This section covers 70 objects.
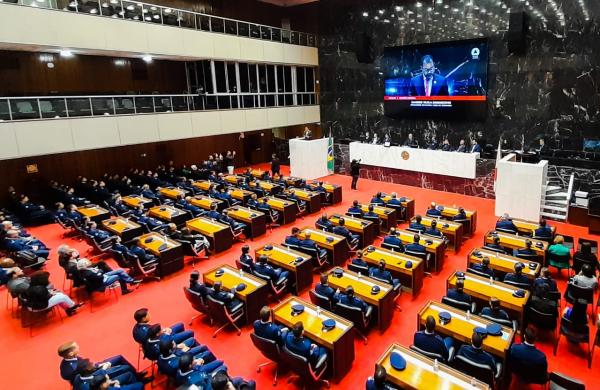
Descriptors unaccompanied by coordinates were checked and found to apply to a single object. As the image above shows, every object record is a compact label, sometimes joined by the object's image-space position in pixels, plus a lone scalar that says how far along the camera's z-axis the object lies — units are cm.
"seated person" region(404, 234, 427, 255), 892
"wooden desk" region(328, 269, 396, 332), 697
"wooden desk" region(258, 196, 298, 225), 1312
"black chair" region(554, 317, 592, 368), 616
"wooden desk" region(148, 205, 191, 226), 1246
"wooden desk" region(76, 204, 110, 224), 1262
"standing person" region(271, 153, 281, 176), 1931
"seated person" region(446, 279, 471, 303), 662
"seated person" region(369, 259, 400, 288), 761
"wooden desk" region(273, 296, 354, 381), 579
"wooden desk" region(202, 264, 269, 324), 738
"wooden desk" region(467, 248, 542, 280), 770
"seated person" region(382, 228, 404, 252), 916
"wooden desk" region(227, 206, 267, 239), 1207
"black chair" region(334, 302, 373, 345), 660
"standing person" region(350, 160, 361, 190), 1719
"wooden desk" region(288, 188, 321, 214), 1422
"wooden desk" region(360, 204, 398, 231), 1189
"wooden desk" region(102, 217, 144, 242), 1112
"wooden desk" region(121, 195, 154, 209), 1408
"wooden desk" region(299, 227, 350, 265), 961
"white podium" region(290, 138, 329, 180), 1944
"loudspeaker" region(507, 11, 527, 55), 1595
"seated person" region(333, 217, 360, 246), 1036
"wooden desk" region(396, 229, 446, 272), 916
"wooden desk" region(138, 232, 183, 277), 958
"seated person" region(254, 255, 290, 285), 819
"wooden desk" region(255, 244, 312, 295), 844
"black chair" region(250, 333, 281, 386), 566
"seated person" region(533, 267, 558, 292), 680
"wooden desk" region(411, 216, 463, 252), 1043
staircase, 1290
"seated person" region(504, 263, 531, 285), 720
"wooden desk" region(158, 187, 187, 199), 1511
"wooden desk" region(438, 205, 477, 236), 1159
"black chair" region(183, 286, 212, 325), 721
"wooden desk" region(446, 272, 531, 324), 659
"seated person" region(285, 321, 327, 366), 551
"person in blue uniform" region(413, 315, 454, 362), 548
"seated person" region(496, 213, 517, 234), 1015
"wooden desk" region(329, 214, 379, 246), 1076
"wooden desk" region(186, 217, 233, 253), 1091
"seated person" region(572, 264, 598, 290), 700
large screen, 1786
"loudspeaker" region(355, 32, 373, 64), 2112
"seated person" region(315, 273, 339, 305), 698
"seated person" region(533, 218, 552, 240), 944
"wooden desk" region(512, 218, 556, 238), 1009
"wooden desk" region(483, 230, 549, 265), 863
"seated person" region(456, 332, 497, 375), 511
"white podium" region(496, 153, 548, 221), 1261
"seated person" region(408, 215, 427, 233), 1016
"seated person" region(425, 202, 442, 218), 1166
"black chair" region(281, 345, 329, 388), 539
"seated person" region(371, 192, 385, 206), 1307
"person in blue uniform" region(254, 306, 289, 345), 579
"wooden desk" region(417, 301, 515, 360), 549
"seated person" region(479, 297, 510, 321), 607
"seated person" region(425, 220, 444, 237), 988
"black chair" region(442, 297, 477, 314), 649
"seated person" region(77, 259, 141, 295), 834
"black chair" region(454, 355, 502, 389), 509
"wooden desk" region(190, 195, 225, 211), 1364
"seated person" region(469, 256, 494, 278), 754
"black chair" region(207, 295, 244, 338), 700
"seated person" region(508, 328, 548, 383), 514
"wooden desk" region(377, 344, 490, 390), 479
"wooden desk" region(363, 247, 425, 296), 821
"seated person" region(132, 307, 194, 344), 606
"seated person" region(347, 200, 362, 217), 1194
